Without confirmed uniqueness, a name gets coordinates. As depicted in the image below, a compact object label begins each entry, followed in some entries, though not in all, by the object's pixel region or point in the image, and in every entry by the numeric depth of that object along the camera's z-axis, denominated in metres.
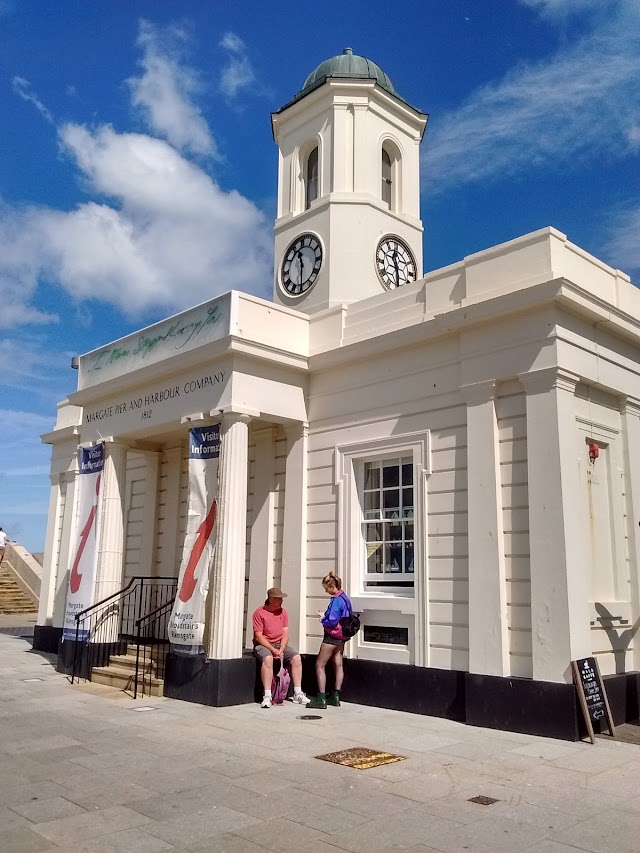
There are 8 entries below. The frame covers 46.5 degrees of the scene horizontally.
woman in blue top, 9.08
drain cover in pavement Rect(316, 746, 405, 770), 6.27
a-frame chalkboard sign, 7.21
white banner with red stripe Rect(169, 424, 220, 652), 9.70
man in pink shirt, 9.21
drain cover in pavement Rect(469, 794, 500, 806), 5.24
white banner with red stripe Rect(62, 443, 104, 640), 12.08
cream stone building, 7.97
